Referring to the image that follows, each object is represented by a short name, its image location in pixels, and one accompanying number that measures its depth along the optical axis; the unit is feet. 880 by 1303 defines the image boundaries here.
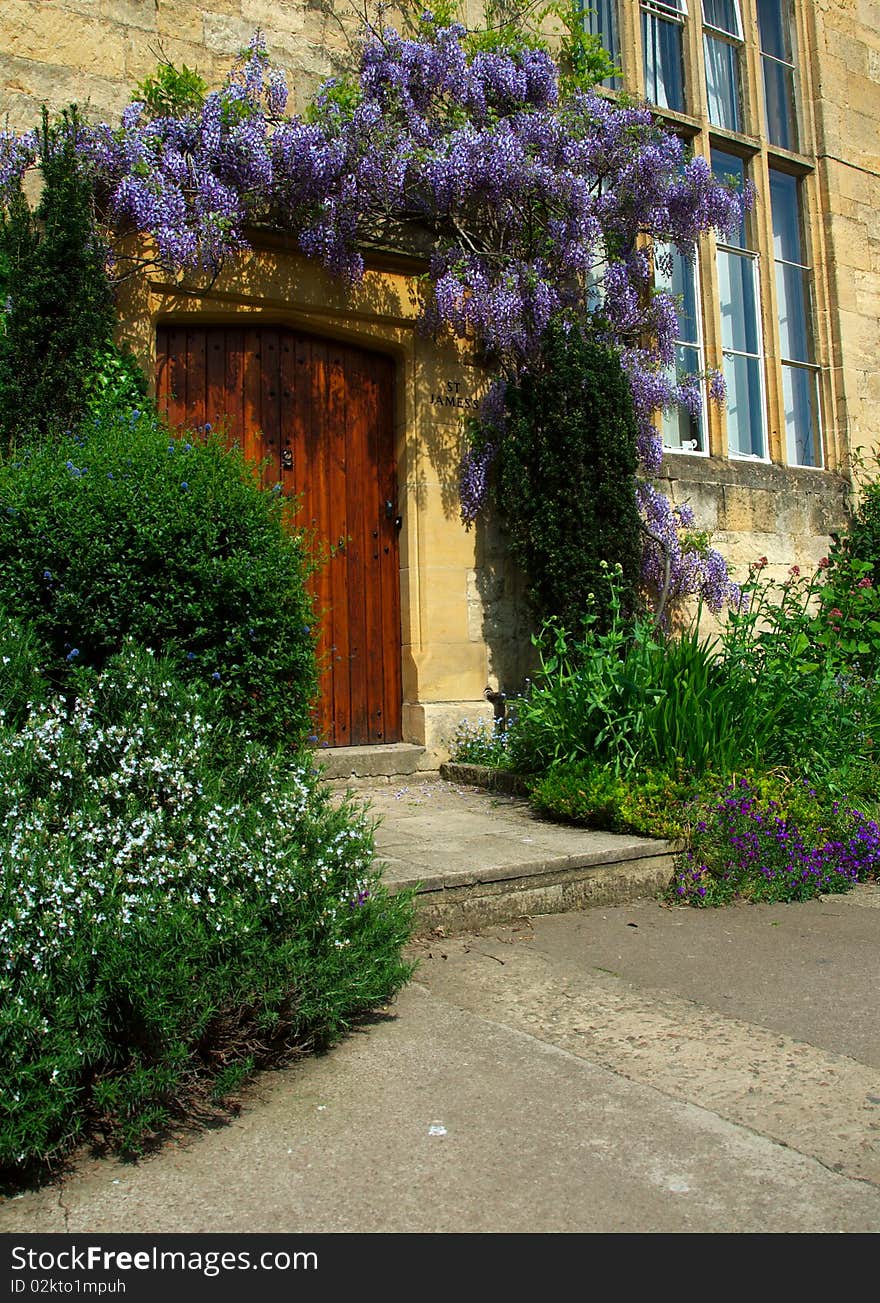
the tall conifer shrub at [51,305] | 17.46
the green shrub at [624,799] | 16.40
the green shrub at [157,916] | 8.08
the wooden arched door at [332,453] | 21.18
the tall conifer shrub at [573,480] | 22.03
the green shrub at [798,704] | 18.28
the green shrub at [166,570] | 13.33
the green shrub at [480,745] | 21.82
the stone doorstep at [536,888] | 13.48
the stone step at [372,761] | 21.04
